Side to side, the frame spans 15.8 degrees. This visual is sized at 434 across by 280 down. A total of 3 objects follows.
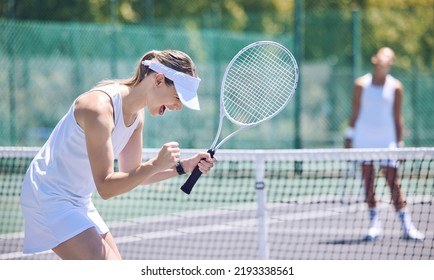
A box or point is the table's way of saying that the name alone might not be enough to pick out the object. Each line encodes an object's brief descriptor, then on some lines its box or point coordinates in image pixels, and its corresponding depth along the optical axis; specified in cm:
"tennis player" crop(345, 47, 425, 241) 1329
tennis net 984
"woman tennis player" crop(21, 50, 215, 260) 626
